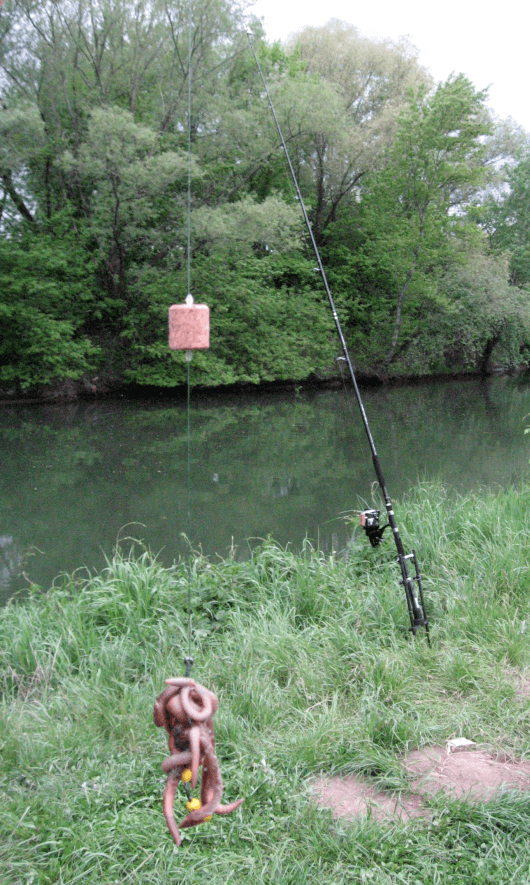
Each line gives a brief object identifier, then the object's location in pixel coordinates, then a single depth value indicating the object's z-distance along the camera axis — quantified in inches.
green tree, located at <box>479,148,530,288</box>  998.4
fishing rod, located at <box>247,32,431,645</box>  130.6
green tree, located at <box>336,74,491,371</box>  768.3
